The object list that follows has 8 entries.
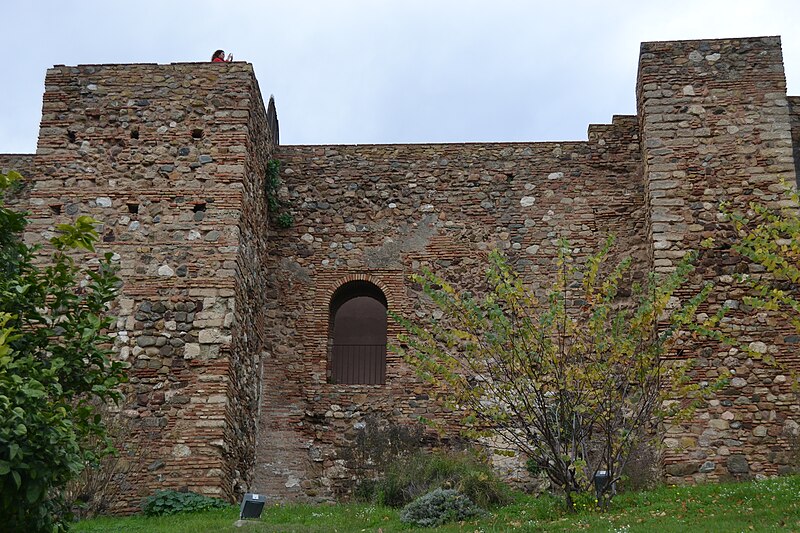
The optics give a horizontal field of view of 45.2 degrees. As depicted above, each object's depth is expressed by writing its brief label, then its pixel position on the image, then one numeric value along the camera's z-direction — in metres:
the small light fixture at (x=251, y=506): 10.82
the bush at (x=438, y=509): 10.67
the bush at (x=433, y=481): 11.98
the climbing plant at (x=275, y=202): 15.41
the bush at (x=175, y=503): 11.65
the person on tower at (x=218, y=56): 15.32
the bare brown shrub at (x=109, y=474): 11.66
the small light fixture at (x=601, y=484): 10.41
